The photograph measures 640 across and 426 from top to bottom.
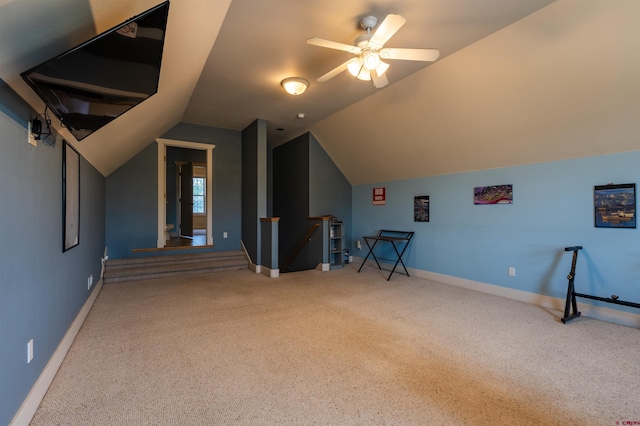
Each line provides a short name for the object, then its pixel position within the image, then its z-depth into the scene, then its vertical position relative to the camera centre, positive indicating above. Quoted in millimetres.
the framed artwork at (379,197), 5590 +280
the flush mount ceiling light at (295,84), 3375 +1489
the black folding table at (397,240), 4812 -486
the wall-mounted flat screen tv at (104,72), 1254 +682
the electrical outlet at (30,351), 1582 -784
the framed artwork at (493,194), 3766 +234
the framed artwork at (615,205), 2822 +71
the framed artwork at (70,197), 2309 +109
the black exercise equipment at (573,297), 2801 -840
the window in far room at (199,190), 9633 +695
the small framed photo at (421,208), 4812 +54
